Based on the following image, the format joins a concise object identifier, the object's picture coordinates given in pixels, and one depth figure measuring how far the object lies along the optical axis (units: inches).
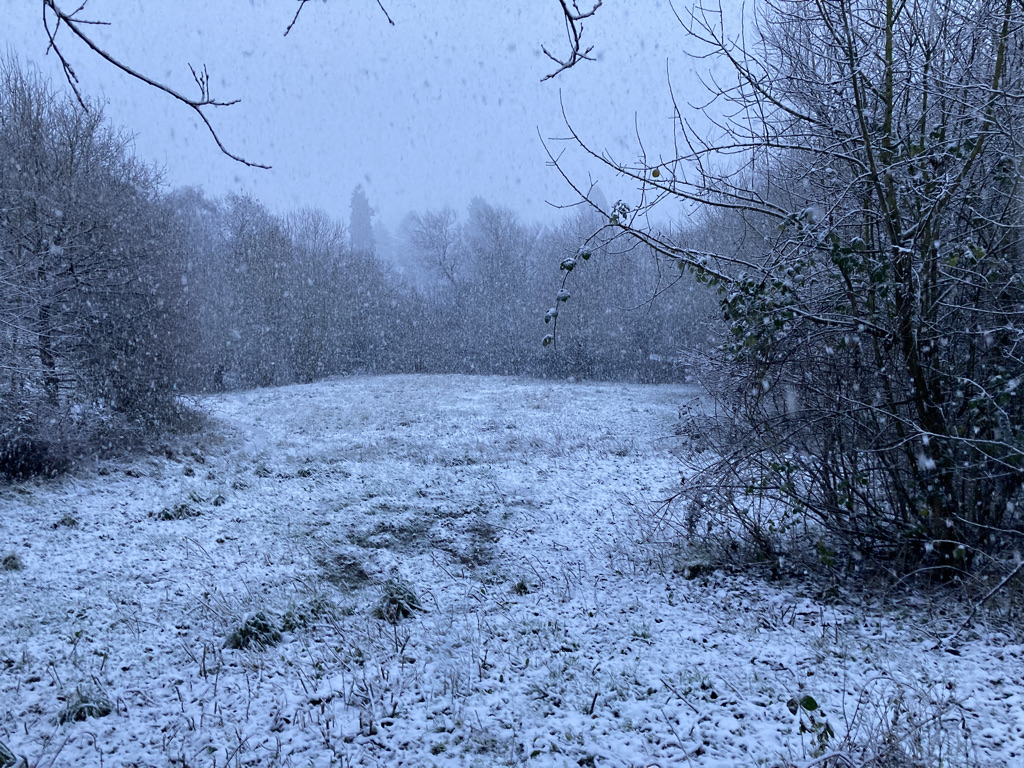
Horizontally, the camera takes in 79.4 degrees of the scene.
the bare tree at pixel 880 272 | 169.2
